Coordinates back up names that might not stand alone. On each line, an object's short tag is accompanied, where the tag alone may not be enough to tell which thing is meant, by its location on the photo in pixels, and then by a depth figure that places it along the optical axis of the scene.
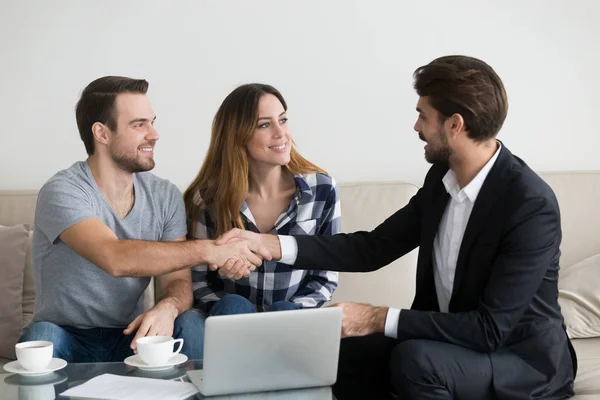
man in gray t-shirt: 3.88
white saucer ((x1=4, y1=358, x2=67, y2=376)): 3.18
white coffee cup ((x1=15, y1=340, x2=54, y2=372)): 3.15
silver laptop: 2.92
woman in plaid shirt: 4.47
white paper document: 2.91
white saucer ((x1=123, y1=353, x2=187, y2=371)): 3.21
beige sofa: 4.53
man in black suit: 3.47
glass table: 3.03
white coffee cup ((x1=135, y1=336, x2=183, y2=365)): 3.20
